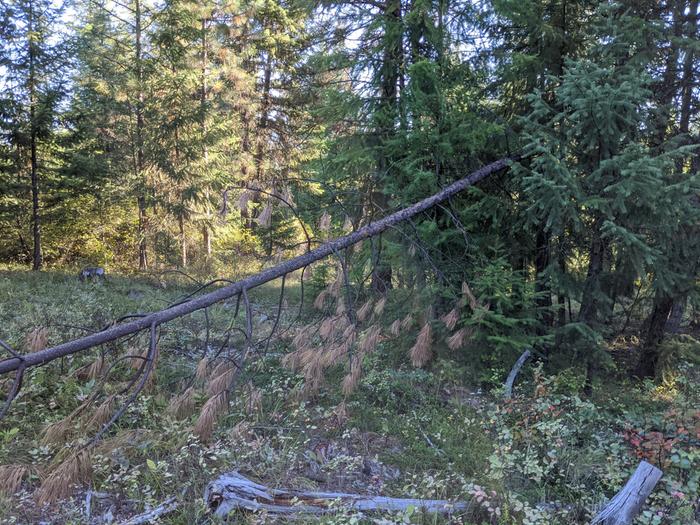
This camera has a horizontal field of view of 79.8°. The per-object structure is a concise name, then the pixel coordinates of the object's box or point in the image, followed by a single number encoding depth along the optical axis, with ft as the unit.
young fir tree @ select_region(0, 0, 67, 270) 38.93
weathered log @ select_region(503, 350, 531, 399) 18.07
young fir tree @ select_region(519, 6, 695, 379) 13.97
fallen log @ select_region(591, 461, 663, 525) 10.22
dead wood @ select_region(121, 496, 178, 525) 10.38
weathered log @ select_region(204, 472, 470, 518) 10.68
